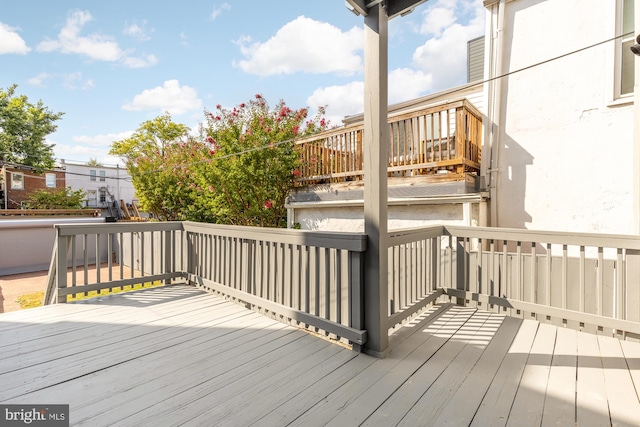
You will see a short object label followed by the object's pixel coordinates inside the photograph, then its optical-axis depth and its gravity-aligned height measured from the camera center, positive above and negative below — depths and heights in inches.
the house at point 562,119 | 141.0 +43.0
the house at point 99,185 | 1113.4 +84.7
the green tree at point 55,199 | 742.5 +21.7
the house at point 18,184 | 814.5 +66.2
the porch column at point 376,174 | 90.7 +9.5
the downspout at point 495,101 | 175.6 +59.5
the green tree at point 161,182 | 391.9 +32.7
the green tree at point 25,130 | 788.6 +209.6
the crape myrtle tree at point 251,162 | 257.4 +37.6
